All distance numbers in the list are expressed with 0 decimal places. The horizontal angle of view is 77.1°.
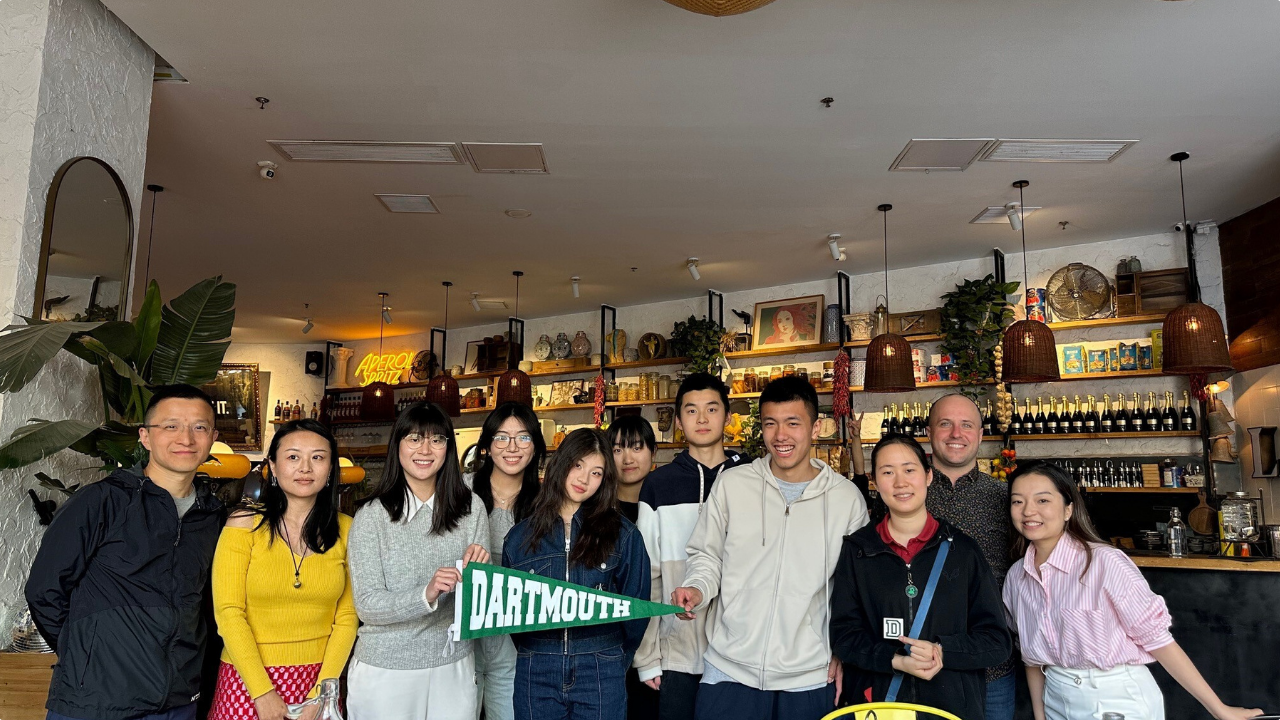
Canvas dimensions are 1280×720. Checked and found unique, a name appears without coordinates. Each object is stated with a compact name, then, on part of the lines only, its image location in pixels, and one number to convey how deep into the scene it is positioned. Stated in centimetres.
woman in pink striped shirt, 258
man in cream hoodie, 256
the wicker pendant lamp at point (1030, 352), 584
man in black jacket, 238
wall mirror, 326
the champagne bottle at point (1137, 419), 651
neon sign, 1116
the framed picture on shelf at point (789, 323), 809
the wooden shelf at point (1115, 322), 659
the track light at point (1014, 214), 600
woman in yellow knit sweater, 245
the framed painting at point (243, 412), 1193
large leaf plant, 264
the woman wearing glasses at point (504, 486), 280
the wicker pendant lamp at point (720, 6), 279
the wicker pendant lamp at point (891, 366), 632
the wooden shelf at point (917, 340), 740
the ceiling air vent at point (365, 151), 495
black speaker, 1181
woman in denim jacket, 254
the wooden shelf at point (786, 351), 788
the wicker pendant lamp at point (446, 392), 891
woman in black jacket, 240
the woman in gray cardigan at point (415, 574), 247
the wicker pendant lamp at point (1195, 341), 529
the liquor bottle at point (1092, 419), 666
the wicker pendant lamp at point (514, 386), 830
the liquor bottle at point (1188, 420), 632
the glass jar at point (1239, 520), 447
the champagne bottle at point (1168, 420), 641
